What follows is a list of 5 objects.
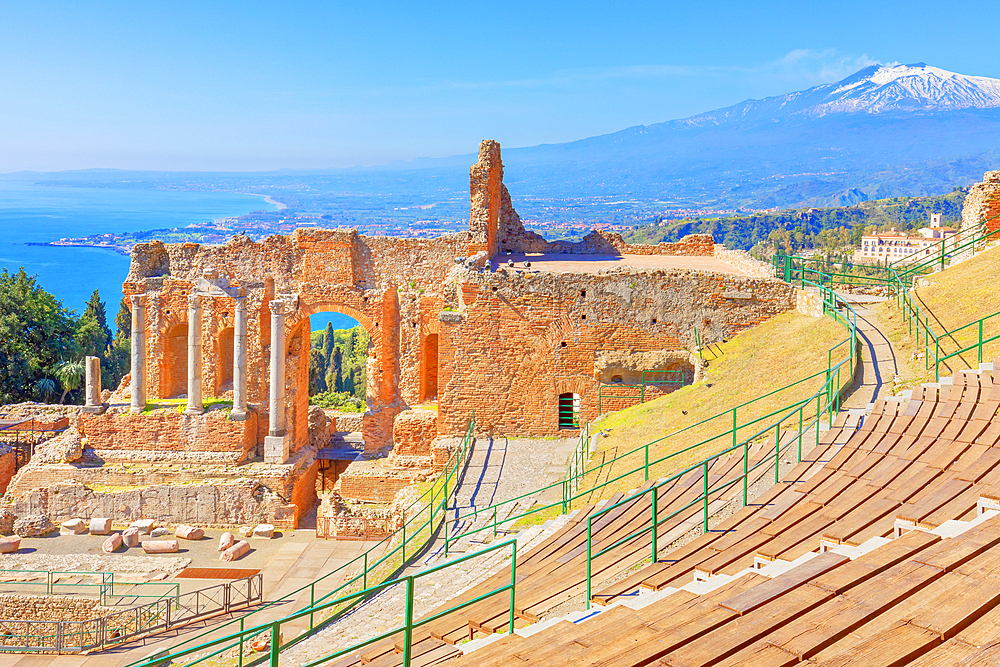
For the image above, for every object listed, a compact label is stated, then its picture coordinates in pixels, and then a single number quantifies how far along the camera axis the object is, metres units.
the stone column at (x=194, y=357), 26.06
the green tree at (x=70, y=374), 38.72
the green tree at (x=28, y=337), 38.12
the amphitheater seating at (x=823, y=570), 5.94
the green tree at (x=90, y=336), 42.00
